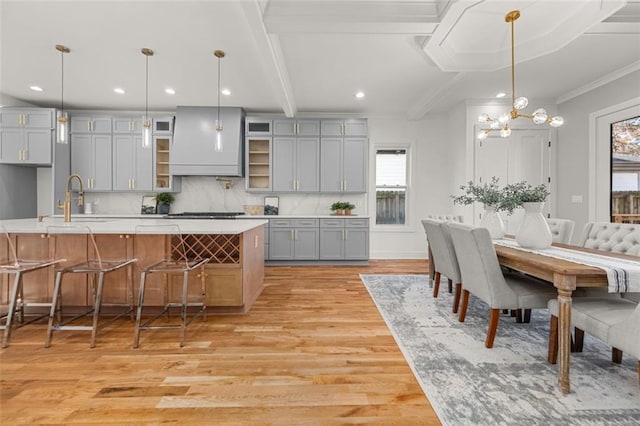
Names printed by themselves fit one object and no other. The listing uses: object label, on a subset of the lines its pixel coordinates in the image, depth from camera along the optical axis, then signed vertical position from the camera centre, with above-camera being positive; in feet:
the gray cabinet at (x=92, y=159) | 17.43 +2.76
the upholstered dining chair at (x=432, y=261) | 12.67 -2.19
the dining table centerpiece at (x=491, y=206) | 8.95 +0.10
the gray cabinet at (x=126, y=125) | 17.48 +4.72
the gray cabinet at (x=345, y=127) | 18.10 +4.83
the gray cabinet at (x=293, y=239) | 17.40 -1.76
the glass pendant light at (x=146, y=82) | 10.44 +5.69
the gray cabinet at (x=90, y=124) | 17.31 +4.75
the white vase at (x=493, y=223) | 10.14 -0.46
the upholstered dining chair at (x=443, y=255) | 9.70 -1.55
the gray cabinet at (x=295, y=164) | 18.07 +2.63
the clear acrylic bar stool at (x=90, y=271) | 7.54 -1.64
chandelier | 8.99 +3.01
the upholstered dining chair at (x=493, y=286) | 7.23 -1.90
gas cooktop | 16.94 -0.41
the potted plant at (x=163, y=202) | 18.17 +0.34
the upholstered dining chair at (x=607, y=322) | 5.04 -2.05
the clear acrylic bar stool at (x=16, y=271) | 7.60 -1.63
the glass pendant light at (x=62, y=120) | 9.32 +2.65
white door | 16.47 +2.76
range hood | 17.21 +3.49
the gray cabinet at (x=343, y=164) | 18.15 +2.65
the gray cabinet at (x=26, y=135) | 16.03 +3.80
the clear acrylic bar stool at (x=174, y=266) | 7.71 -1.61
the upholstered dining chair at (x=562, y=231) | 10.24 -0.72
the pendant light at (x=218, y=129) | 10.38 +2.68
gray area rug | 5.18 -3.42
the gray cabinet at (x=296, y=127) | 18.03 +4.80
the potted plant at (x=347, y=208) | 18.28 +0.03
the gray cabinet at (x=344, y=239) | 17.49 -1.75
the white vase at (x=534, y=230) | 8.11 -0.55
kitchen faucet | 10.59 -0.10
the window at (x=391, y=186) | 19.79 +1.47
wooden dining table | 5.68 -1.43
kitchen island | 9.02 -1.42
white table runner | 5.59 -1.10
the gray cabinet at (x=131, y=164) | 17.57 +2.52
